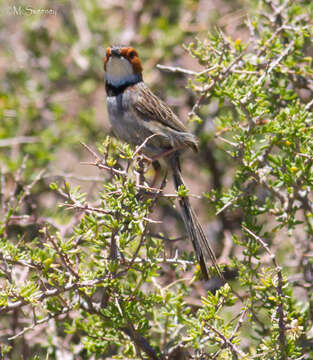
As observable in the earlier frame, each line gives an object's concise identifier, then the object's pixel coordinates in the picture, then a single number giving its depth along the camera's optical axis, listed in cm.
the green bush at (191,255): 462
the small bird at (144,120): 706
